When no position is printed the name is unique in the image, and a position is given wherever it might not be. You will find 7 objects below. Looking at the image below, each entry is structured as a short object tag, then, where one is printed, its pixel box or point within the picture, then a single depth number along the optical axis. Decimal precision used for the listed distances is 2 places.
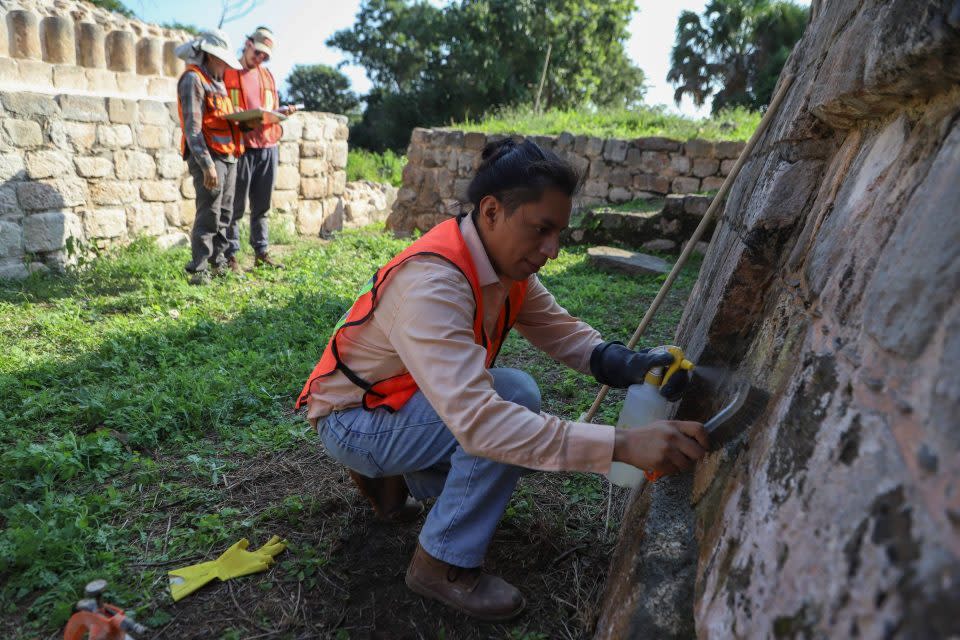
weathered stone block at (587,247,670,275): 5.70
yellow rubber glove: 1.82
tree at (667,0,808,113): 18.86
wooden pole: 2.02
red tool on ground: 1.47
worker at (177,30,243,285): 4.75
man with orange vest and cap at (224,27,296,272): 5.21
